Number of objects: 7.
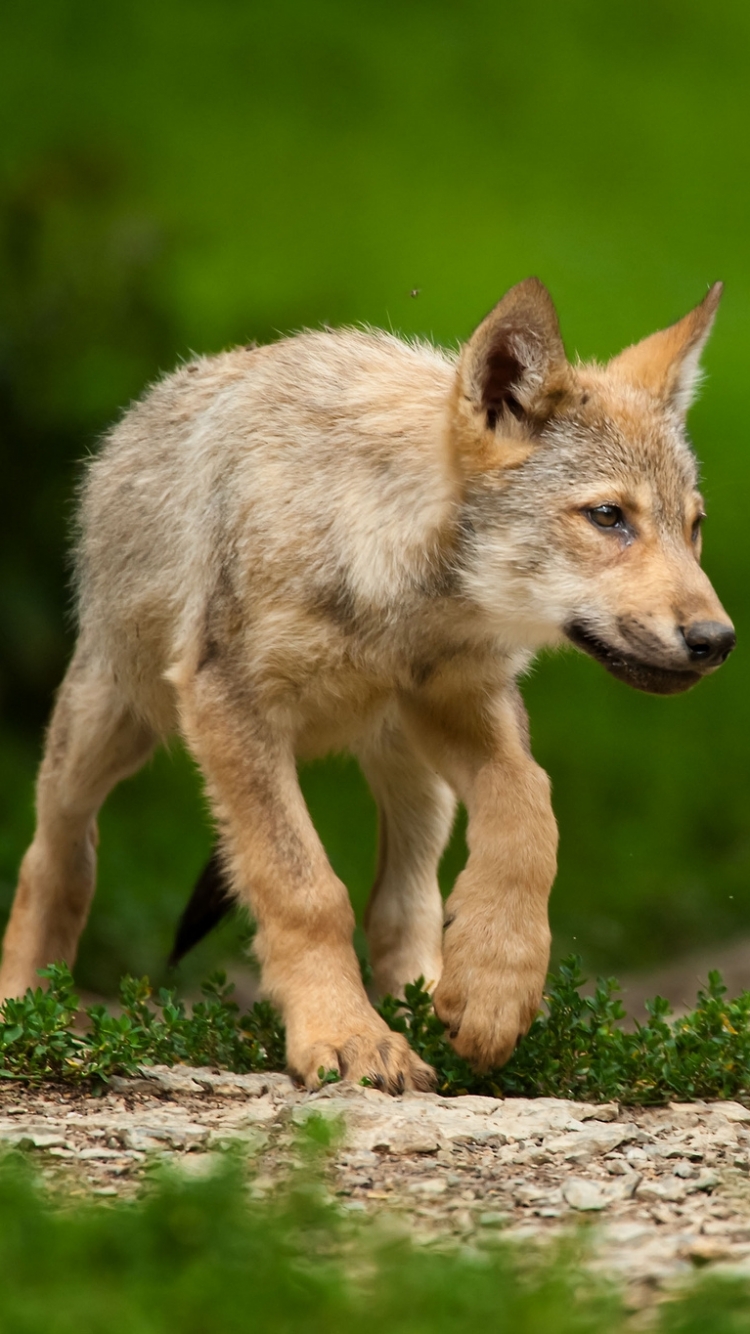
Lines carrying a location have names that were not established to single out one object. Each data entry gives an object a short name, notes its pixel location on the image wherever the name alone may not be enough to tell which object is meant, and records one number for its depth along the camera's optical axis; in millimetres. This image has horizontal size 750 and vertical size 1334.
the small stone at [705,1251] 7703
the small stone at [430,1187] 8750
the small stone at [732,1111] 10664
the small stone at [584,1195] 8641
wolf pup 10930
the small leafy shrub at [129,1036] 10695
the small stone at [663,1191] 8852
